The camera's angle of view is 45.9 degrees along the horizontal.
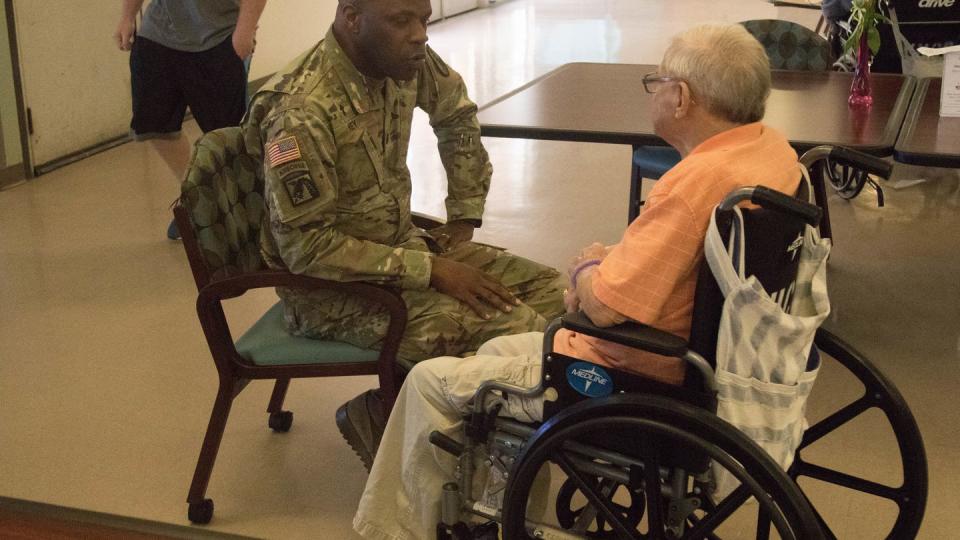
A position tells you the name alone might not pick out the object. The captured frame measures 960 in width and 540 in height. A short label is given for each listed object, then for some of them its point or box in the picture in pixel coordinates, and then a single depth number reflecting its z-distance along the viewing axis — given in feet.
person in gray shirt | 13.93
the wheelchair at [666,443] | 5.75
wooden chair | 7.71
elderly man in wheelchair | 5.79
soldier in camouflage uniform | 7.58
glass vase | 11.37
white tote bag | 5.71
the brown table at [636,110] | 10.23
